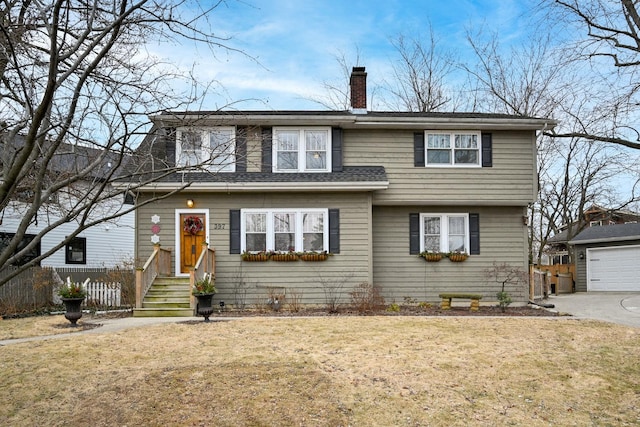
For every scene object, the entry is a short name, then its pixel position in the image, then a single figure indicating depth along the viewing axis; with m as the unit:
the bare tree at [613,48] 10.31
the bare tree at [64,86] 3.96
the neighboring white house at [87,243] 21.05
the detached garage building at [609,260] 24.91
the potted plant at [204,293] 13.20
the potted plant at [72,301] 12.90
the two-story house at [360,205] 16.03
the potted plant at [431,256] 16.94
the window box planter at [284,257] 15.97
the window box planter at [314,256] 15.91
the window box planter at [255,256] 15.93
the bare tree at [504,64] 27.78
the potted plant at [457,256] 16.97
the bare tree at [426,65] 30.41
